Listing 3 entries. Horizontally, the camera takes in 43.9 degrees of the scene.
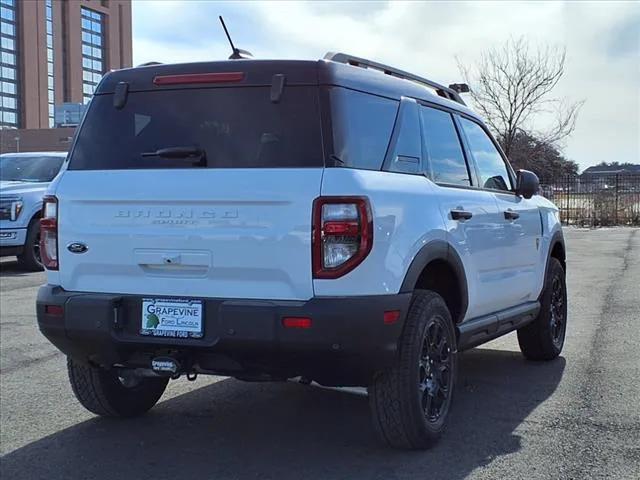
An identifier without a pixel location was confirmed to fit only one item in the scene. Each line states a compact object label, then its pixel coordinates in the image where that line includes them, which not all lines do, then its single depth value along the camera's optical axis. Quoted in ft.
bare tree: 98.89
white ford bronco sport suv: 12.03
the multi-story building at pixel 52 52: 275.59
